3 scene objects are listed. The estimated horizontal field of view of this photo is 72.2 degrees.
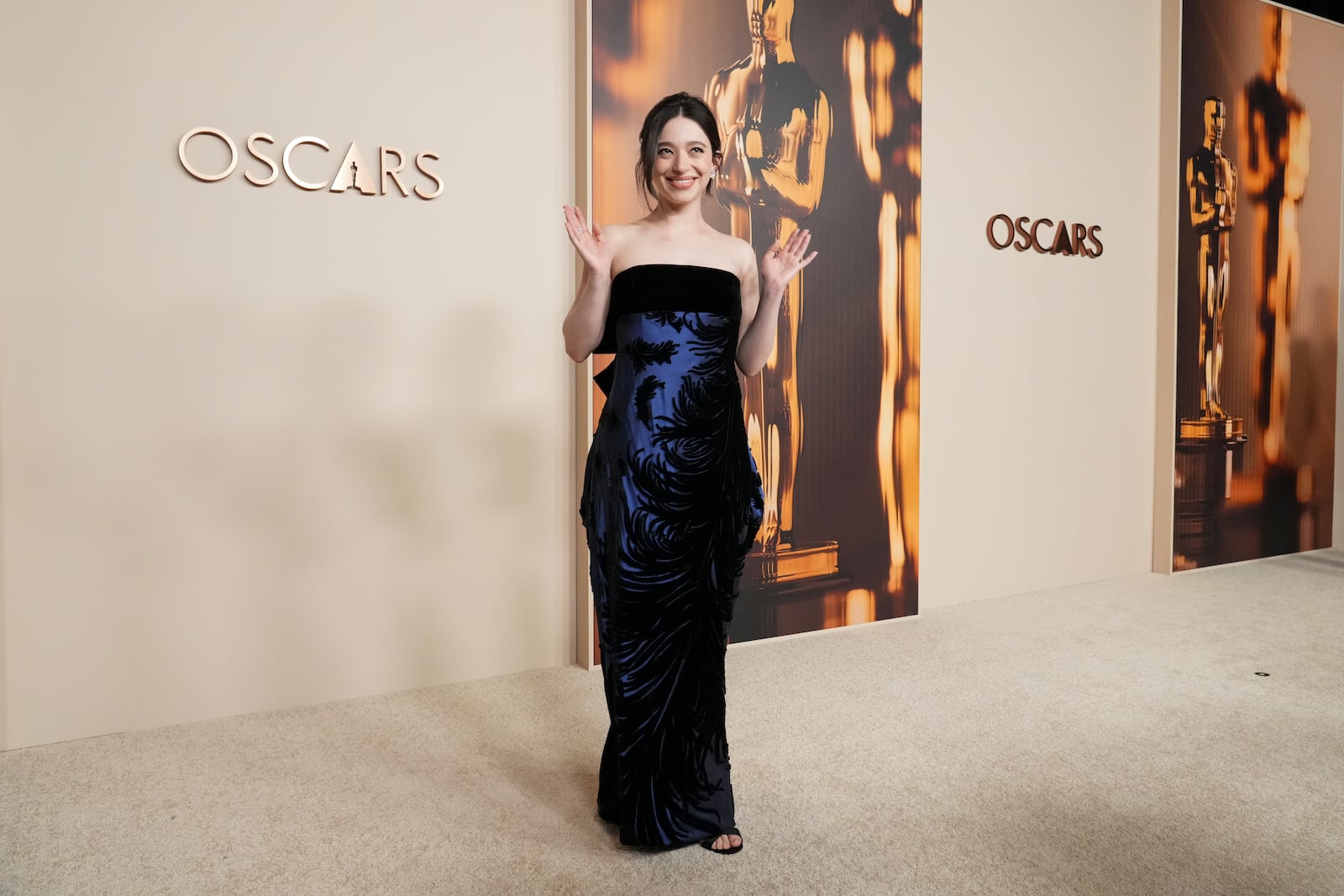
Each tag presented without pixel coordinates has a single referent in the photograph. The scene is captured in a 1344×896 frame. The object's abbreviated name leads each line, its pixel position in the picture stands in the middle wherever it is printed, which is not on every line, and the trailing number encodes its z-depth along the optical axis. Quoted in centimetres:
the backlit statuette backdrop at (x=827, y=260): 342
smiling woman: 194
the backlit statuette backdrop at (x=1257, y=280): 465
